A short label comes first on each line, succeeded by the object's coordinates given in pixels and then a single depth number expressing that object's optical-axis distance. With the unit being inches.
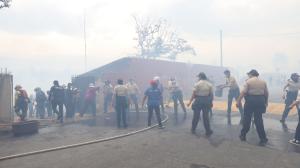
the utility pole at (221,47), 2432.1
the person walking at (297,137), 325.7
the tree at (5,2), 549.2
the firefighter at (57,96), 547.2
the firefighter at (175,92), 583.2
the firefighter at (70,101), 638.5
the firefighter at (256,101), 324.5
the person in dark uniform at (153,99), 426.1
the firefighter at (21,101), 545.6
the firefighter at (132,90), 660.7
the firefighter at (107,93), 716.0
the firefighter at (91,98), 621.0
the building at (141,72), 991.6
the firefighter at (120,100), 456.4
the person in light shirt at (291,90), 475.5
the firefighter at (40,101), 719.3
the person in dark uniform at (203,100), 367.6
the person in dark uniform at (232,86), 493.4
